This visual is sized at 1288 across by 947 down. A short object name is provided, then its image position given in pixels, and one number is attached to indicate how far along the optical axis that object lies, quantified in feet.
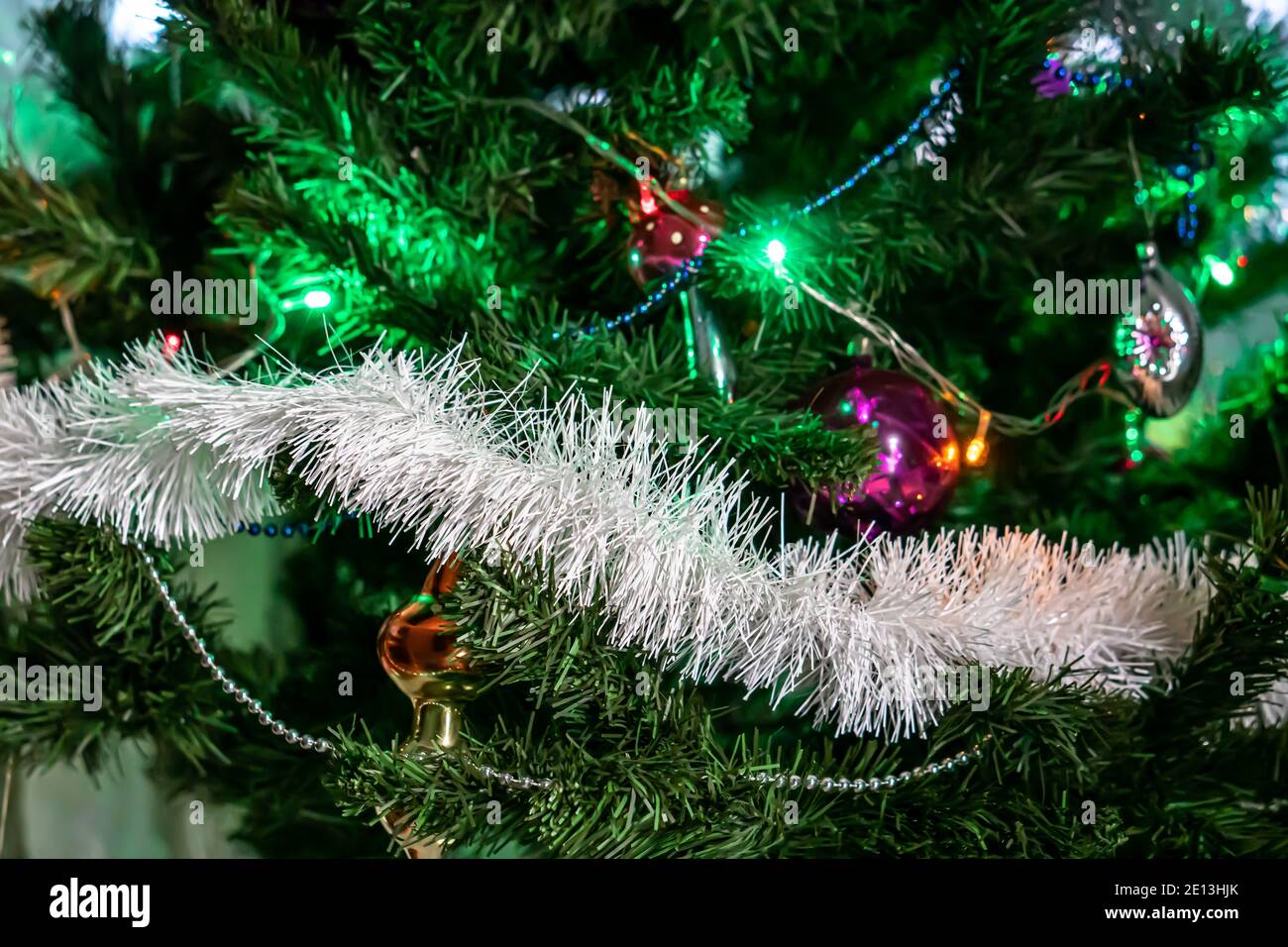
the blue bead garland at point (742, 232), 1.93
